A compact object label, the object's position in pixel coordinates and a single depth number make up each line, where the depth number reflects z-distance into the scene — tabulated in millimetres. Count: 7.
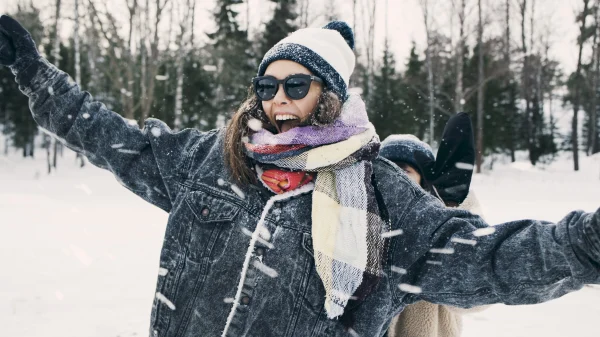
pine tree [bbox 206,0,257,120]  20828
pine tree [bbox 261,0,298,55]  21281
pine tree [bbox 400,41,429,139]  25594
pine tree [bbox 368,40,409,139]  24252
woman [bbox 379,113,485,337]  2061
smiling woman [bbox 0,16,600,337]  1177
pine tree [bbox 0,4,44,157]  26172
